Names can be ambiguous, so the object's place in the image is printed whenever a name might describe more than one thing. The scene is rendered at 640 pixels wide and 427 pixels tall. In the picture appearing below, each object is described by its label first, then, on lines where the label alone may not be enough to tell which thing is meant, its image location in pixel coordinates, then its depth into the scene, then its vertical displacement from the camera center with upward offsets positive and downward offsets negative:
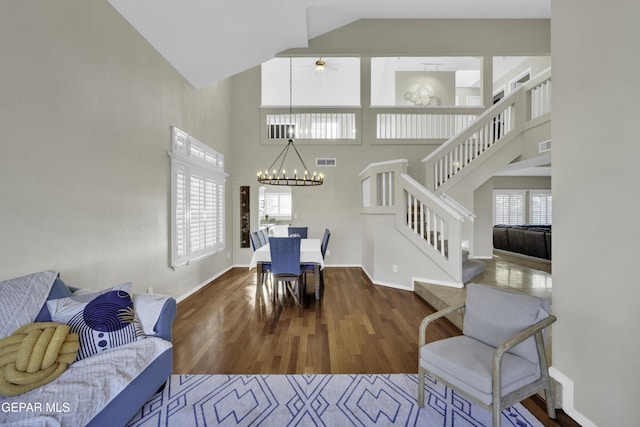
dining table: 4.16 -0.71
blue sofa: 1.51 -1.05
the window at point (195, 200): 4.08 +0.21
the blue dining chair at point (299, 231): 6.19 -0.42
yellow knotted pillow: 1.41 -0.77
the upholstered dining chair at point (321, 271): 4.28 -0.82
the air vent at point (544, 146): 5.00 +1.19
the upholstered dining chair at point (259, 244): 4.27 -0.57
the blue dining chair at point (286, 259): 3.87 -0.67
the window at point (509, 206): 9.66 +0.21
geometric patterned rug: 1.84 -1.35
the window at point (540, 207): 9.63 +0.18
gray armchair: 1.57 -0.89
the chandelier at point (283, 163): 6.80 +1.21
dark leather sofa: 6.05 -0.66
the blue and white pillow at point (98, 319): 1.77 -0.70
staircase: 4.46 +0.38
